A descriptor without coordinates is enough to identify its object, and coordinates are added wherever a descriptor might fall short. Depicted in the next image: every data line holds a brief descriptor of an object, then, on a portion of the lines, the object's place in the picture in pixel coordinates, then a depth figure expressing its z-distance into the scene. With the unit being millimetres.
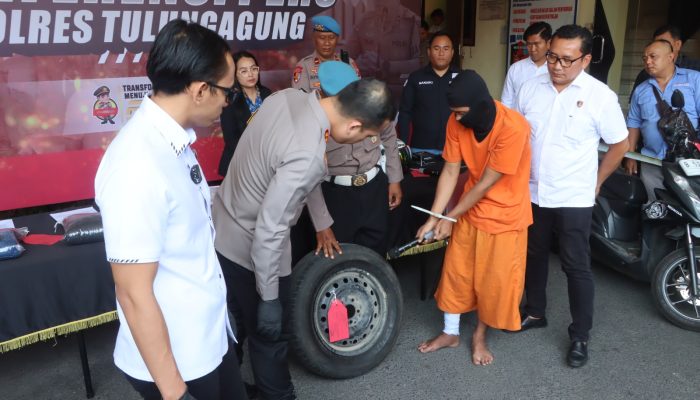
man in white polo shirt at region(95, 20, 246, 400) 1182
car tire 2682
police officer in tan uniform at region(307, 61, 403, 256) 2875
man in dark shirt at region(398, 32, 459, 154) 4289
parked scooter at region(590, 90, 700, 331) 3303
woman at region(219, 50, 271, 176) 3688
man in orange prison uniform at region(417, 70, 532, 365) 2609
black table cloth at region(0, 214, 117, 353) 2426
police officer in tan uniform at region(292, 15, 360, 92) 3953
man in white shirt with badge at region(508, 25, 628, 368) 2791
